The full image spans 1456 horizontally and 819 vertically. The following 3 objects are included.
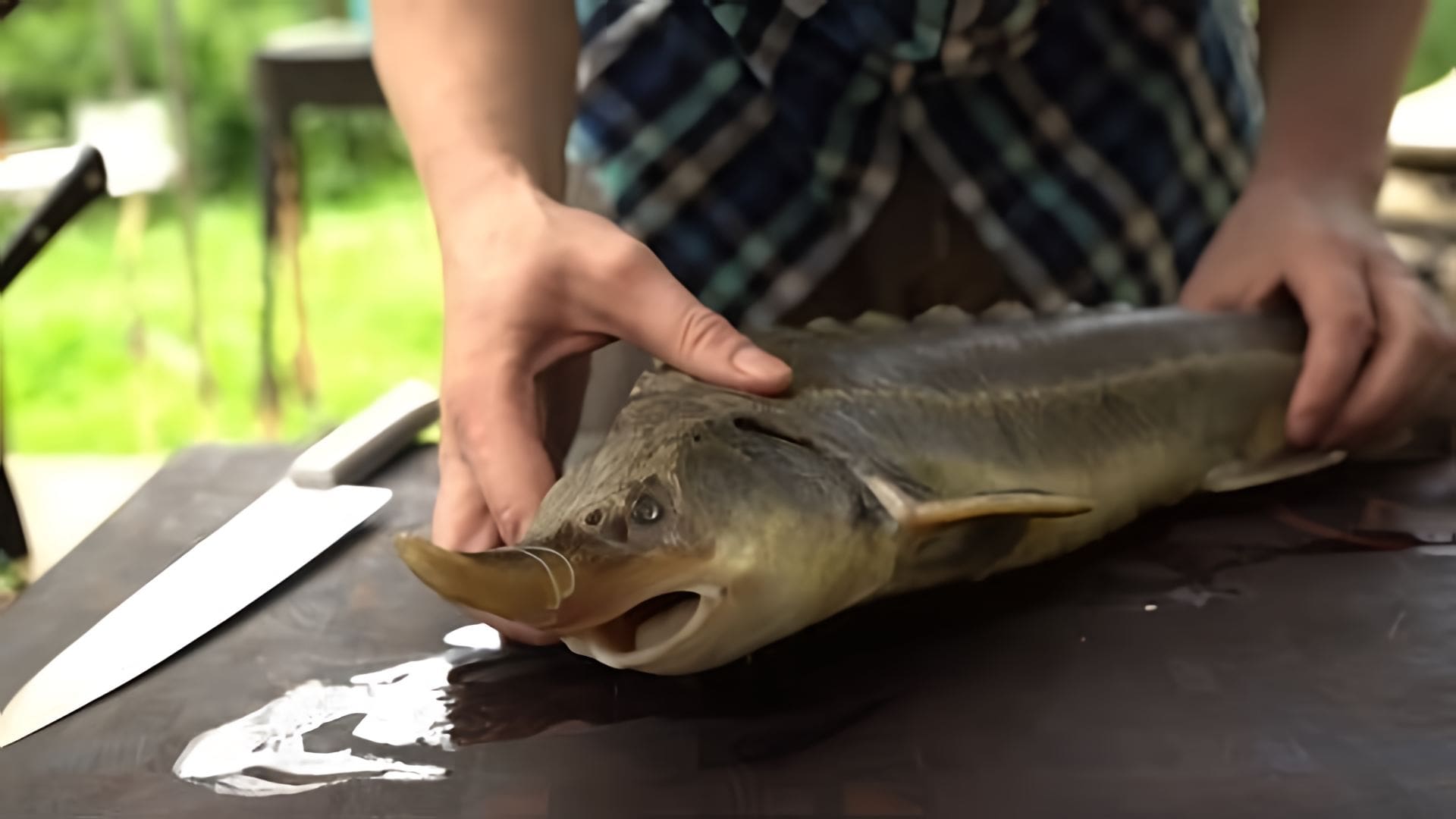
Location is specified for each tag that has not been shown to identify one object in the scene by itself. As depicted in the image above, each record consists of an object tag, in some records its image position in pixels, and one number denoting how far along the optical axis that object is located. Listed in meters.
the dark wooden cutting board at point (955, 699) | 0.63
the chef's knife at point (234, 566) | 0.75
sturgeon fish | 0.63
